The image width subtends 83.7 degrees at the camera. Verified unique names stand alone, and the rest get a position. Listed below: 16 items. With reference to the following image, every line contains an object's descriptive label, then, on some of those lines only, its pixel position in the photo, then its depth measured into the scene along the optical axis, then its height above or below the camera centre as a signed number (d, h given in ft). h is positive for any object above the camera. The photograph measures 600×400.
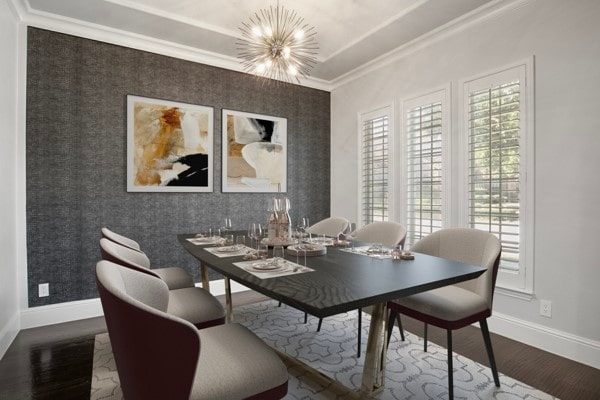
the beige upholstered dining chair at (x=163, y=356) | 2.96 -1.51
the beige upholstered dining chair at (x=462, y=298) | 6.28 -1.99
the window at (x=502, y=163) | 9.12 +1.02
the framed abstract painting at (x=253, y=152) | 13.64 +1.93
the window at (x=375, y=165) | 13.53 +1.39
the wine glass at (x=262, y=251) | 6.40 -1.08
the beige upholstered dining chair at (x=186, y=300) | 5.72 -2.09
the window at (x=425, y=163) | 11.28 +1.25
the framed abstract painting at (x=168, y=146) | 11.69 +1.88
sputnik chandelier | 8.73 +5.56
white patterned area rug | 6.59 -3.85
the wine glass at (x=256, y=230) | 7.49 -0.73
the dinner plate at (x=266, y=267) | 5.48 -1.14
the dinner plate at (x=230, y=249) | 7.30 -1.14
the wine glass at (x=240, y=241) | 7.82 -1.13
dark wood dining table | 4.11 -1.21
